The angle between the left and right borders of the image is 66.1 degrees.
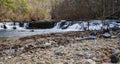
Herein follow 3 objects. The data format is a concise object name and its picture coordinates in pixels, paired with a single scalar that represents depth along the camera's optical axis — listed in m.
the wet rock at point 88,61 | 1.99
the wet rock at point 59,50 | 2.39
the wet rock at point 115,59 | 2.01
